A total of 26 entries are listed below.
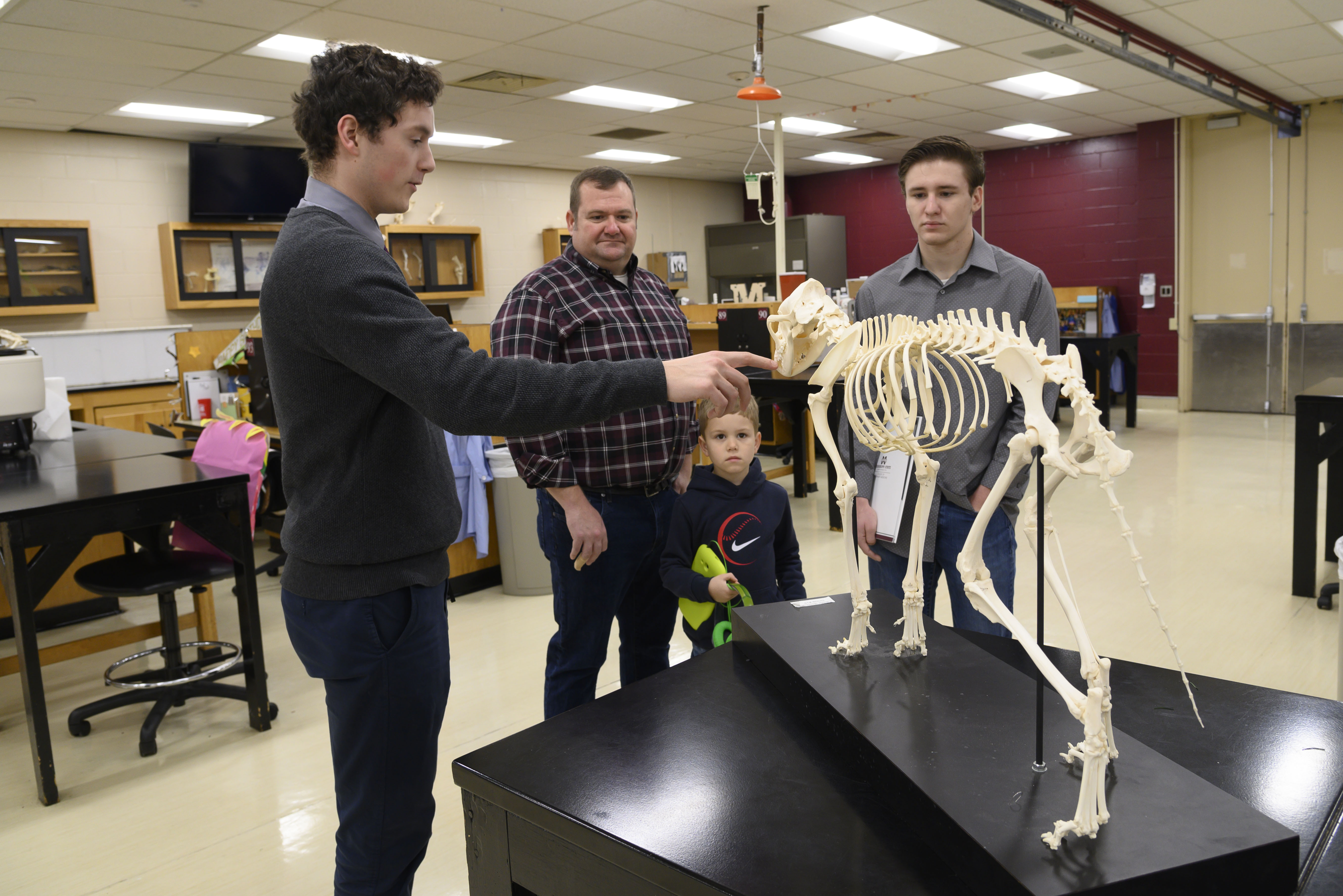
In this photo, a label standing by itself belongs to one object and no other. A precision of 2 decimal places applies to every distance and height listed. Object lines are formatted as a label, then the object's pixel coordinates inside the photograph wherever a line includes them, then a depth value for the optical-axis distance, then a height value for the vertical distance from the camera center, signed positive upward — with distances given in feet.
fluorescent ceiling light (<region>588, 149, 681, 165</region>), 32.71 +6.18
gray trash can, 13.74 -2.83
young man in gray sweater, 4.31 -0.35
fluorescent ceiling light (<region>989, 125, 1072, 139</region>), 31.63 +6.11
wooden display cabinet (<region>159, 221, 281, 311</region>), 25.77 +2.49
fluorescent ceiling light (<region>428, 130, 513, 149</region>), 28.17 +5.99
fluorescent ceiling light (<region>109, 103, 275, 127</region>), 22.39 +5.77
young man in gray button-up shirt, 6.70 +0.13
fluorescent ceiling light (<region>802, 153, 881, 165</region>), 36.11 +6.27
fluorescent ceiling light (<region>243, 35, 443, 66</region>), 17.94 +5.72
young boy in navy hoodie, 7.73 -1.69
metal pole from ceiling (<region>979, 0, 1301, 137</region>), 17.38 +5.43
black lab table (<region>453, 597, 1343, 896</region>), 3.65 -2.02
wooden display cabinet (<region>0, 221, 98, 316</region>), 22.99 +2.26
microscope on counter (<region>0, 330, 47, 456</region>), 11.25 -0.42
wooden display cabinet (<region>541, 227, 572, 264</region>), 34.30 +3.45
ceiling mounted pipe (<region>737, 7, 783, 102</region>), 16.14 +3.96
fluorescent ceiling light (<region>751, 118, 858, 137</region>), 28.99 +6.11
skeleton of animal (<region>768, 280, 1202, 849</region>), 3.78 -0.54
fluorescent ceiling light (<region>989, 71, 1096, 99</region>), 24.61 +5.98
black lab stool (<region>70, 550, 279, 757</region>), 9.78 -3.06
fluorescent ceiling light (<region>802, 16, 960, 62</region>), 19.24 +5.90
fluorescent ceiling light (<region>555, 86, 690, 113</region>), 23.70 +5.96
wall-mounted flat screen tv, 25.38 +4.54
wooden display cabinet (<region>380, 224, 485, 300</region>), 30.14 +2.69
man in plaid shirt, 6.97 -0.83
